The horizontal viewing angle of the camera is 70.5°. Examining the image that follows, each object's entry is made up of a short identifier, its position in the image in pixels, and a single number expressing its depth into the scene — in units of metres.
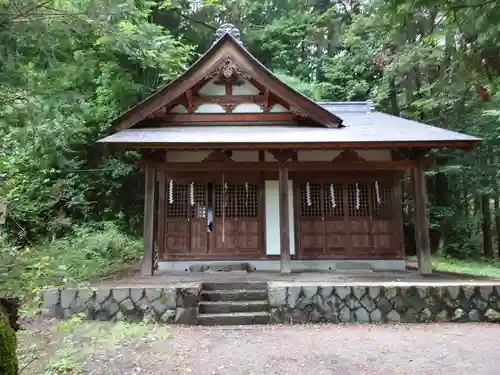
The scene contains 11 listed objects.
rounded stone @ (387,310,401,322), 5.76
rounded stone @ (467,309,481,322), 5.77
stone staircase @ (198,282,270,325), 5.69
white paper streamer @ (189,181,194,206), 8.57
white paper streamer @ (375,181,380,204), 8.66
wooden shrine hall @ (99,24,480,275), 8.19
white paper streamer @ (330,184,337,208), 8.62
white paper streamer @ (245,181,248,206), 8.73
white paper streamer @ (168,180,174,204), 8.36
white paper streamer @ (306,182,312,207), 8.70
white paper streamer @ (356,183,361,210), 8.66
